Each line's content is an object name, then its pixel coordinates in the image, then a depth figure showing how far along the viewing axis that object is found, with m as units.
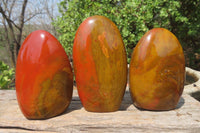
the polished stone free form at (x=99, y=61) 0.39
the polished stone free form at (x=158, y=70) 0.40
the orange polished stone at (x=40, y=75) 0.38
